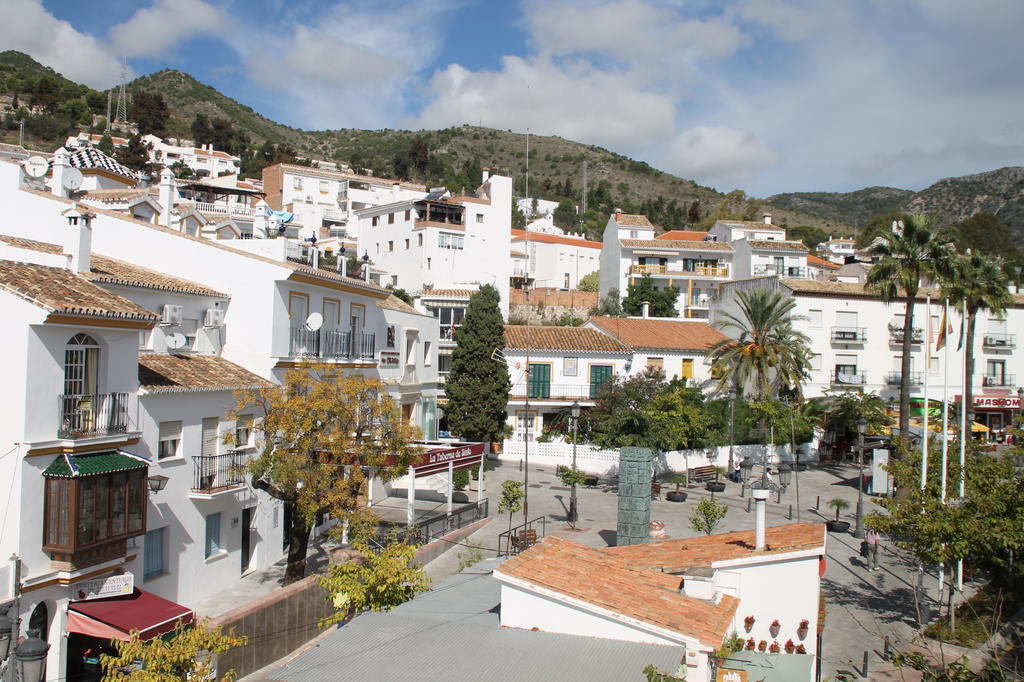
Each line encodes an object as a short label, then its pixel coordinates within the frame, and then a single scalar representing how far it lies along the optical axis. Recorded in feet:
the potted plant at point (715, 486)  108.37
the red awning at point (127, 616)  48.65
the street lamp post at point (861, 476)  86.38
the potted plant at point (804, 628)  44.24
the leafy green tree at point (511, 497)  77.00
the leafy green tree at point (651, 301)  188.03
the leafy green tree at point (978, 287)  108.27
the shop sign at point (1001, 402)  153.17
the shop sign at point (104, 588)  49.73
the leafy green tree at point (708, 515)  74.23
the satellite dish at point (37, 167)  80.59
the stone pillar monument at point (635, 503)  64.18
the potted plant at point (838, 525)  87.44
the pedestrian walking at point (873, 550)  74.08
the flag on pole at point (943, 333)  79.61
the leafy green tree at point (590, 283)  237.45
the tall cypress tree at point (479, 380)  117.70
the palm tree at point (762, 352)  120.47
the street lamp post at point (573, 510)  84.12
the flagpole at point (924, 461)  67.03
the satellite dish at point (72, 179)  77.15
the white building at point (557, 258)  250.37
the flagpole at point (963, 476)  65.46
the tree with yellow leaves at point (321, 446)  59.62
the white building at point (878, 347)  144.66
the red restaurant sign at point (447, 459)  75.05
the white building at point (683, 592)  34.01
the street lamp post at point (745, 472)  110.77
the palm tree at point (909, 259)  100.78
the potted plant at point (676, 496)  102.73
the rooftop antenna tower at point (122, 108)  342.03
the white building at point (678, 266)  204.23
